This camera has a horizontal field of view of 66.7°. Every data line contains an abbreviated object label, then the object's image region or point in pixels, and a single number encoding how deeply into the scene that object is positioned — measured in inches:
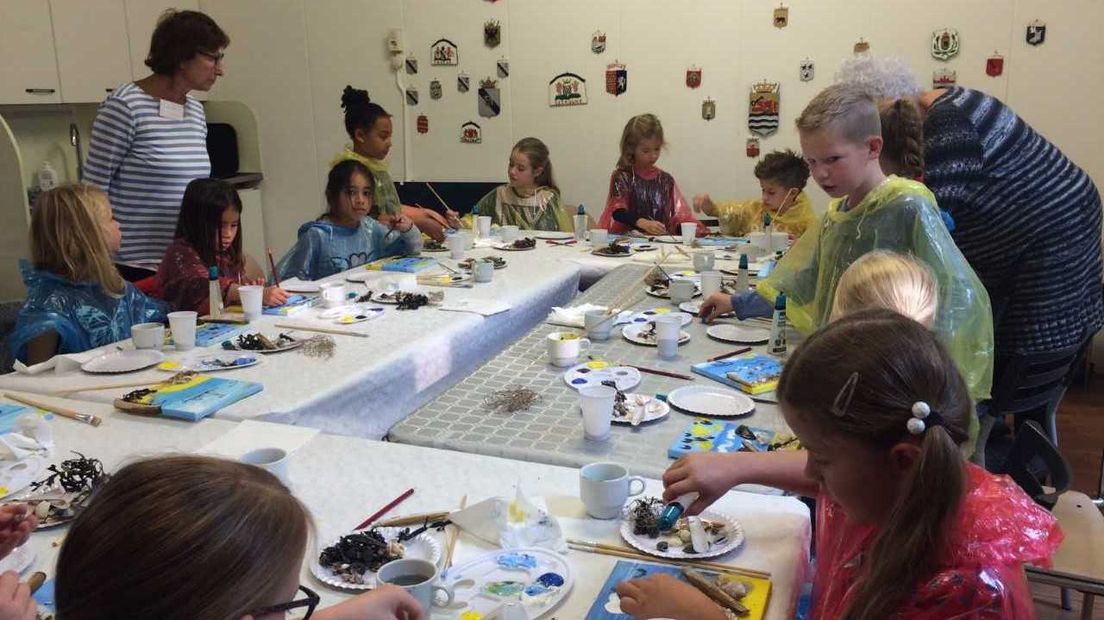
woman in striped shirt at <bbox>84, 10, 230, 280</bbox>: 123.0
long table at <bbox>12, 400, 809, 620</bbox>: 48.9
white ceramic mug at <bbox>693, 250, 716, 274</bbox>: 131.2
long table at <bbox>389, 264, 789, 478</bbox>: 66.4
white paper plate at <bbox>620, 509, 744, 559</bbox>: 49.2
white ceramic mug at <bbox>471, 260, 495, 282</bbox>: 125.6
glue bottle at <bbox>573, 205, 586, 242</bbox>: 172.2
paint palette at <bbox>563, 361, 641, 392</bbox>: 81.3
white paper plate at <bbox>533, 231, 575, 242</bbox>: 171.3
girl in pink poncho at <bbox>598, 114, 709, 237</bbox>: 192.1
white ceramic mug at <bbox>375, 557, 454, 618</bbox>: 44.4
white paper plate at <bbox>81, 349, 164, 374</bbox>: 83.2
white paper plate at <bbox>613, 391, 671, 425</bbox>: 72.2
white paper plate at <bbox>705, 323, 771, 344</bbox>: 96.9
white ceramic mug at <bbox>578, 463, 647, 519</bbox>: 53.2
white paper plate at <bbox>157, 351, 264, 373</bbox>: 83.7
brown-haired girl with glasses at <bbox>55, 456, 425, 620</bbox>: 30.0
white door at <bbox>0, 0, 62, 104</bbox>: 182.2
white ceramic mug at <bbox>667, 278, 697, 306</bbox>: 115.0
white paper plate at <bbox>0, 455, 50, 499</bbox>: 57.6
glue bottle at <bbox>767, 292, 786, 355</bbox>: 91.1
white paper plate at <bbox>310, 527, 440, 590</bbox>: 46.1
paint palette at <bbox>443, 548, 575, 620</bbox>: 44.9
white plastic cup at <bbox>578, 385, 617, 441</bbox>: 66.6
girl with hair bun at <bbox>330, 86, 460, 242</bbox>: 163.6
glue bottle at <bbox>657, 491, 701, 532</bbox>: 51.8
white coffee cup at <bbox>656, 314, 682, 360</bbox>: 90.4
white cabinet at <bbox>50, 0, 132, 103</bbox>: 195.2
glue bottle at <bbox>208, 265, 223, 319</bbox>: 102.6
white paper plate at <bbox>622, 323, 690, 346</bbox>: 95.7
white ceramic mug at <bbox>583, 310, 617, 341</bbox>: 97.6
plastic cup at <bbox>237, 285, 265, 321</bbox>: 101.7
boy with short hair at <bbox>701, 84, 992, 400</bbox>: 77.2
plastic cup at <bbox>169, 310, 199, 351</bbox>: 89.0
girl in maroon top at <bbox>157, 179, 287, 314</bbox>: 114.7
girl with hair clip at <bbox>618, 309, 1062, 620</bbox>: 37.4
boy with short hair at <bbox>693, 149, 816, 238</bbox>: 172.9
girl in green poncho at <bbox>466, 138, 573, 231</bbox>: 190.9
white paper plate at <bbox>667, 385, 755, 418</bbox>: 74.4
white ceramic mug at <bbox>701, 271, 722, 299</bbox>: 113.0
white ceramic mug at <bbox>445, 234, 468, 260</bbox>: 143.4
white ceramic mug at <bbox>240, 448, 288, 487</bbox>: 55.5
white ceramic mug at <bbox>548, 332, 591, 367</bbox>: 86.8
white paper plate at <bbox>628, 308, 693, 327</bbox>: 104.0
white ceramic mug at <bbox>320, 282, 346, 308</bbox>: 109.6
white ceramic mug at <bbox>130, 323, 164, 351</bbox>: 88.8
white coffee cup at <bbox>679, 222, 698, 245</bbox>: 162.1
